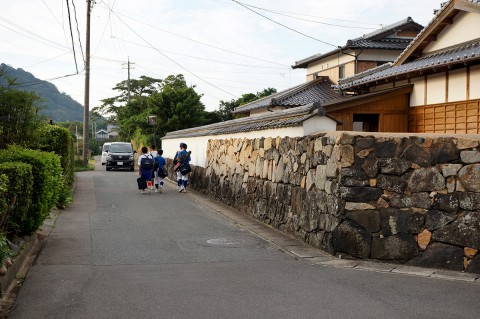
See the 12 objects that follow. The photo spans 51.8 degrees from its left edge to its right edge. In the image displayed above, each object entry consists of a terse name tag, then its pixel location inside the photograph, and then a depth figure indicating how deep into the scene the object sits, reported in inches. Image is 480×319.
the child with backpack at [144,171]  708.0
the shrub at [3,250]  203.6
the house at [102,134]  5184.1
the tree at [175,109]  1520.7
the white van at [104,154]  1481.3
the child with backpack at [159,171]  724.7
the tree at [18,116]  456.1
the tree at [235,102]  1701.5
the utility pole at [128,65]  2435.5
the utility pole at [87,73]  1225.4
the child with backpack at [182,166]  724.7
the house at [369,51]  1083.3
